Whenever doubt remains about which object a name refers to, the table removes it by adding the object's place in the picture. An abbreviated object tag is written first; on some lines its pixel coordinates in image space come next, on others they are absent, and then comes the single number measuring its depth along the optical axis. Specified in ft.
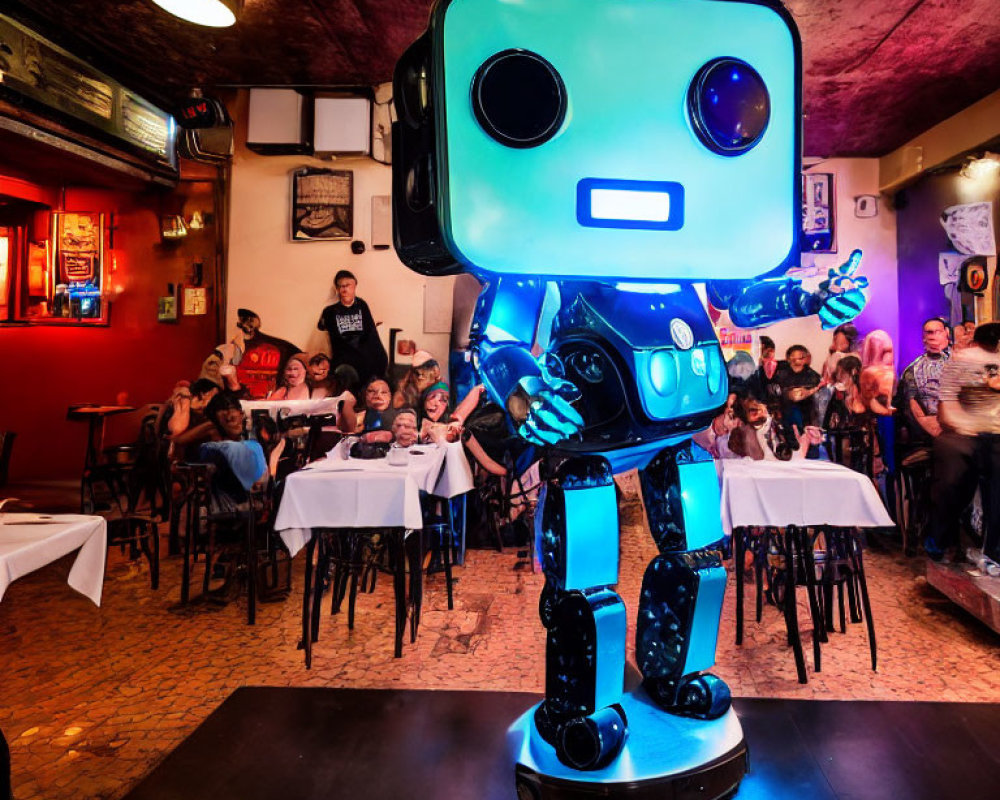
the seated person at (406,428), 13.38
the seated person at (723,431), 13.65
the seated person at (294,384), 17.12
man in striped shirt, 12.78
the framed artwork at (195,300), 19.72
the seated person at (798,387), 18.17
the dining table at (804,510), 8.68
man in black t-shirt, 17.87
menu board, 13.15
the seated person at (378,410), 15.44
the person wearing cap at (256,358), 17.88
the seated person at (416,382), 16.94
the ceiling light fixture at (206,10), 10.14
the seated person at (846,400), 17.74
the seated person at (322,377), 17.46
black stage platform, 5.04
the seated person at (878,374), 18.07
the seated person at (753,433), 12.30
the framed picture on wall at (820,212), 19.90
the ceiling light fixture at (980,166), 15.94
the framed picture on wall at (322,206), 18.42
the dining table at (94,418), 18.37
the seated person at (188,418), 15.69
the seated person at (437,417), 15.71
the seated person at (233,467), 11.42
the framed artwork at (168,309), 19.81
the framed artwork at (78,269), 19.90
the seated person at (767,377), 18.98
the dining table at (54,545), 6.06
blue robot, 3.73
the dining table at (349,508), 9.00
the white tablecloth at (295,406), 15.93
